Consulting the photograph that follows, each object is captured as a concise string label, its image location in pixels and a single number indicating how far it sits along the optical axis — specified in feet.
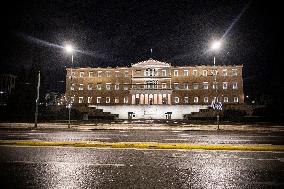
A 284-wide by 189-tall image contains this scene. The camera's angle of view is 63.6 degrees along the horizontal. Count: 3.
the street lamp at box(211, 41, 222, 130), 73.96
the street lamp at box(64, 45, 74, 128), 77.71
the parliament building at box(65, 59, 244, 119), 234.58
